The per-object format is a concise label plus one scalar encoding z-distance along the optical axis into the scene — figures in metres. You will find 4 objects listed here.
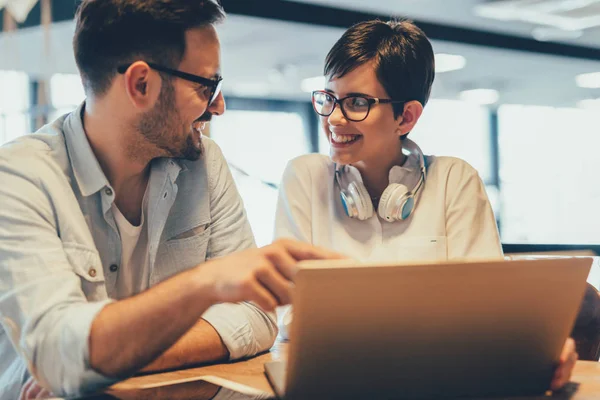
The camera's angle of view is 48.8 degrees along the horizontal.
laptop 0.73
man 0.94
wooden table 0.93
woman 1.87
